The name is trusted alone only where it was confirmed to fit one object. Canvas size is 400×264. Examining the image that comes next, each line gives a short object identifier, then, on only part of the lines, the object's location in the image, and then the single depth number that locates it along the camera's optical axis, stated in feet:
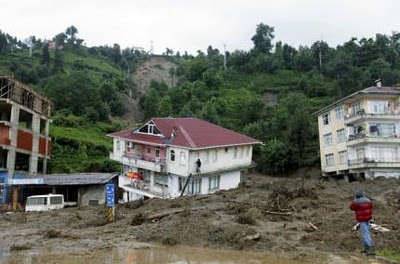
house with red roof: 125.08
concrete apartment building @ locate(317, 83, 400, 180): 145.18
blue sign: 75.26
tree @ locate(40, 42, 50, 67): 320.19
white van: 118.23
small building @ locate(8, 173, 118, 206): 132.05
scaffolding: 133.37
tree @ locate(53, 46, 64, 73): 310.86
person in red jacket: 46.55
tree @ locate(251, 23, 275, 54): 319.88
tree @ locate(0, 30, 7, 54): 336.29
